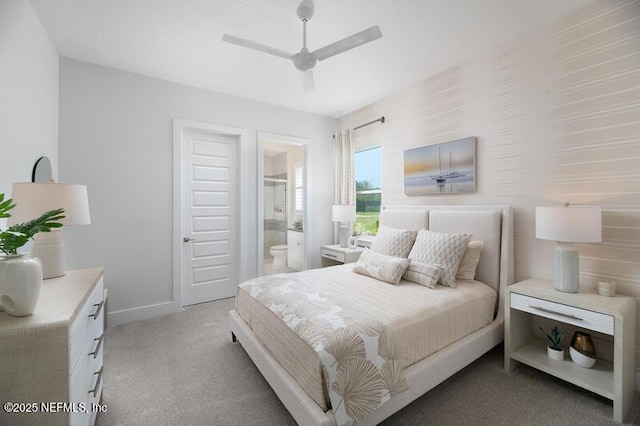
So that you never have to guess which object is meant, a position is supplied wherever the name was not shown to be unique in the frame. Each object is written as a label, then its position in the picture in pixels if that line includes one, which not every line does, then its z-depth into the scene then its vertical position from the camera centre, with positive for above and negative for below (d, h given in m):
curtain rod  3.74 +1.27
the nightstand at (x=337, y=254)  3.77 -0.62
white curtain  4.27 +0.66
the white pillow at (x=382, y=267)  2.37 -0.51
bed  1.44 -0.73
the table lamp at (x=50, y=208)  1.43 +0.02
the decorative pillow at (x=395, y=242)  2.73 -0.33
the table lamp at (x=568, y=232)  1.83 -0.15
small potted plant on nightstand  2.01 -1.02
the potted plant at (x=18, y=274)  1.01 -0.24
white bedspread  1.34 -0.67
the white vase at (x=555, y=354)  2.00 -1.06
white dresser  0.93 -0.55
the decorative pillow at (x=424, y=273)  2.26 -0.53
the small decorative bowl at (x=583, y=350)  1.90 -0.99
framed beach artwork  2.83 +0.48
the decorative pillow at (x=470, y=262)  2.45 -0.47
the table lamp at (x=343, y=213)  3.88 -0.03
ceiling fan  1.80 +1.16
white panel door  3.49 -0.06
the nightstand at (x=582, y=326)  1.64 -0.83
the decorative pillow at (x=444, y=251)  2.31 -0.36
